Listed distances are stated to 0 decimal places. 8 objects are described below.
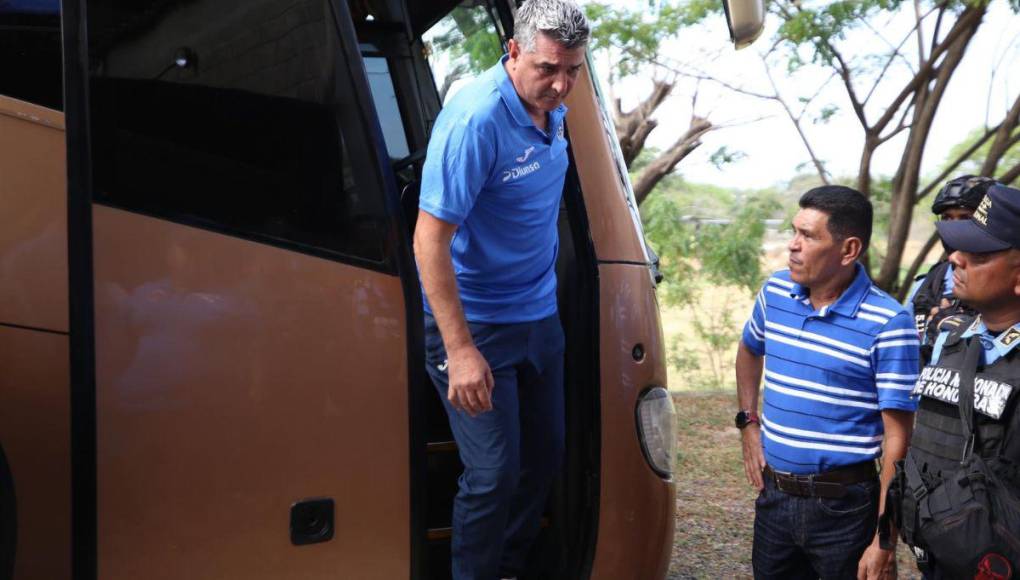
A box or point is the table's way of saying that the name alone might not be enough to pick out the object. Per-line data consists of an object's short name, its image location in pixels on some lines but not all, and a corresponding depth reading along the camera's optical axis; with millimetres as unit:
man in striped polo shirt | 2576
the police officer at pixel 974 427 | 2166
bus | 2199
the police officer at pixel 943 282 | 3715
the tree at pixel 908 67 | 6973
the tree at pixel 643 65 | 7562
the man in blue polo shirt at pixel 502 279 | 2545
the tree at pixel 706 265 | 10594
